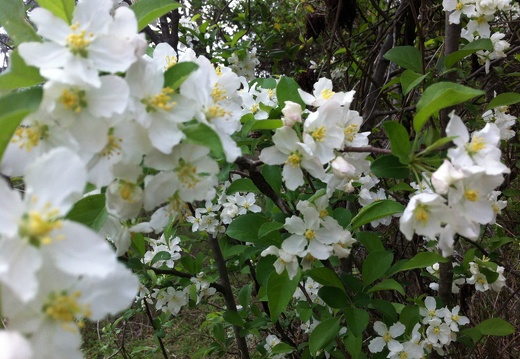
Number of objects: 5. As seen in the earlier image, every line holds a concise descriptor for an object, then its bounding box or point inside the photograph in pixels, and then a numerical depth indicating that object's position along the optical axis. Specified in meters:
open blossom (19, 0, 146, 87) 0.16
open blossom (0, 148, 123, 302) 0.12
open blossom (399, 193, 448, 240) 0.20
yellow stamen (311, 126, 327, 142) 0.24
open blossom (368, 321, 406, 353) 0.37
